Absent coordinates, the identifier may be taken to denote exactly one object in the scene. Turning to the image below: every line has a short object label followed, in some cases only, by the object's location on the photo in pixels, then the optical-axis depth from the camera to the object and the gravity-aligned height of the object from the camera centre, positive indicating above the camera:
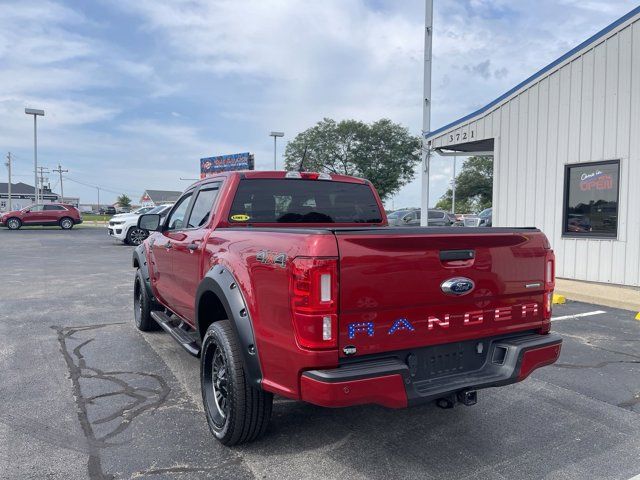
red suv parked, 31.55 -0.39
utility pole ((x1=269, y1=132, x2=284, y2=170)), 36.75 +5.43
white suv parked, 21.36 -0.76
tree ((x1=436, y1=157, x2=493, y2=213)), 65.44 +3.63
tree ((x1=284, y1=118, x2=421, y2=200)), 46.94 +5.62
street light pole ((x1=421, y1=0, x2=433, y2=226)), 12.78 +2.62
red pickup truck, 2.71 -0.60
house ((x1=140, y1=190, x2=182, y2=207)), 96.55 +3.08
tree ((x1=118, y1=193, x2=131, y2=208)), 117.19 +2.09
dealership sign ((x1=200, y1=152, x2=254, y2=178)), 41.35 +4.16
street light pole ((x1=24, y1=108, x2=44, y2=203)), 35.94 +6.10
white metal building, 9.23 +1.15
